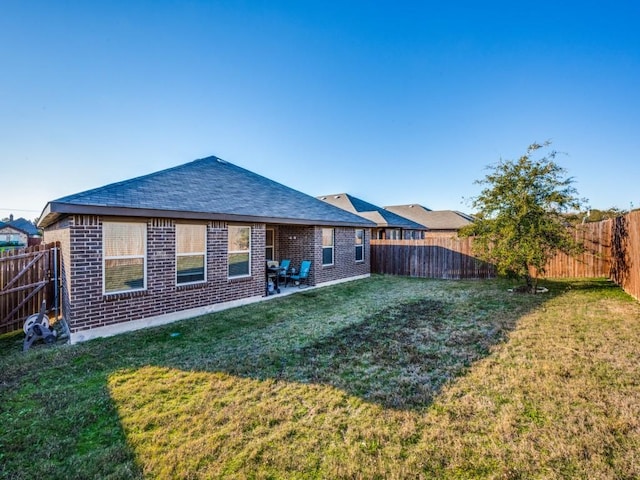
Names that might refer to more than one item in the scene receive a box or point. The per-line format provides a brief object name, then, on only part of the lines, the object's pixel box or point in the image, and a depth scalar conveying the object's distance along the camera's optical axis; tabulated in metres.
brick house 6.20
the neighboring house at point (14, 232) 52.28
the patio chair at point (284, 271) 11.77
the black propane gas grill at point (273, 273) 11.01
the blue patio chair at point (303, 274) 11.85
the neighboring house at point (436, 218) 34.09
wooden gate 6.93
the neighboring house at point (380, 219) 20.55
